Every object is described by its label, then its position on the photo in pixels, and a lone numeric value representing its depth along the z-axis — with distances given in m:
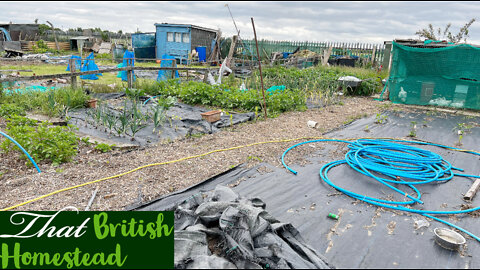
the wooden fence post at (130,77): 8.30
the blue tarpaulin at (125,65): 11.03
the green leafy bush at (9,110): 5.80
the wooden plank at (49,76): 6.29
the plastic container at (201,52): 19.81
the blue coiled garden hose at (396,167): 3.34
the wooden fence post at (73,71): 7.17
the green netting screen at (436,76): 7.95
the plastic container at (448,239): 2.54
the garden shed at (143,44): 20.52
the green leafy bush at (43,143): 4.00
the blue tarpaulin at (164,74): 10.10
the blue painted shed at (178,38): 19.95
